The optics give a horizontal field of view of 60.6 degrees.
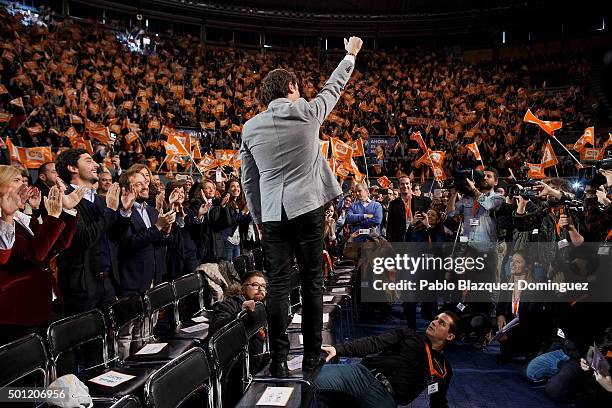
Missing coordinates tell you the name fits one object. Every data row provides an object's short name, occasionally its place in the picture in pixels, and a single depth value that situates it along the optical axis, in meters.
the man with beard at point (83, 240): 3.56
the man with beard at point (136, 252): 4.19
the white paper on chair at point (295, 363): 2.89
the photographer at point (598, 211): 4.05
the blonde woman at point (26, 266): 2.86
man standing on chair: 2.54
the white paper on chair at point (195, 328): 4.16
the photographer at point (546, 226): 5.30
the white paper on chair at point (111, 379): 2.98
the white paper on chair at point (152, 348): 3.59
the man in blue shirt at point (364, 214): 7.77
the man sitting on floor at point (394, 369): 3.30
